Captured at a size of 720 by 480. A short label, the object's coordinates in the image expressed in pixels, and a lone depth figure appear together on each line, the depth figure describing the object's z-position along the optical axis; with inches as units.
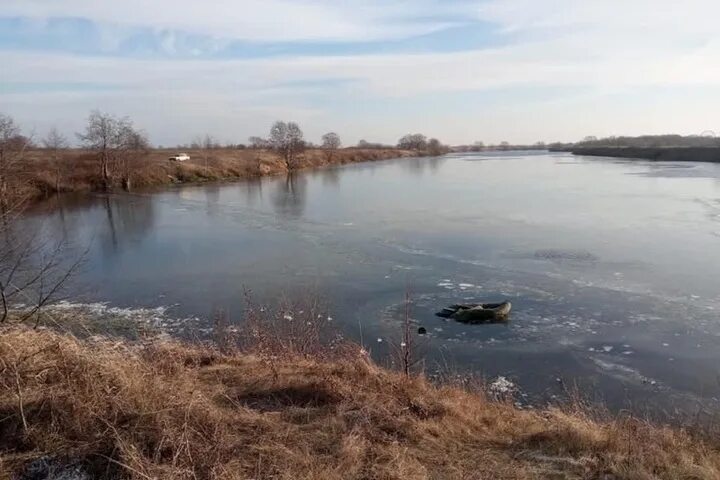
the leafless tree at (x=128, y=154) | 1646.2
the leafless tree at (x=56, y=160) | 1507.1
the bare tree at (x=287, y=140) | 2413.9
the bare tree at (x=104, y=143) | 1593.3
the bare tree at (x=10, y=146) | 813.2
